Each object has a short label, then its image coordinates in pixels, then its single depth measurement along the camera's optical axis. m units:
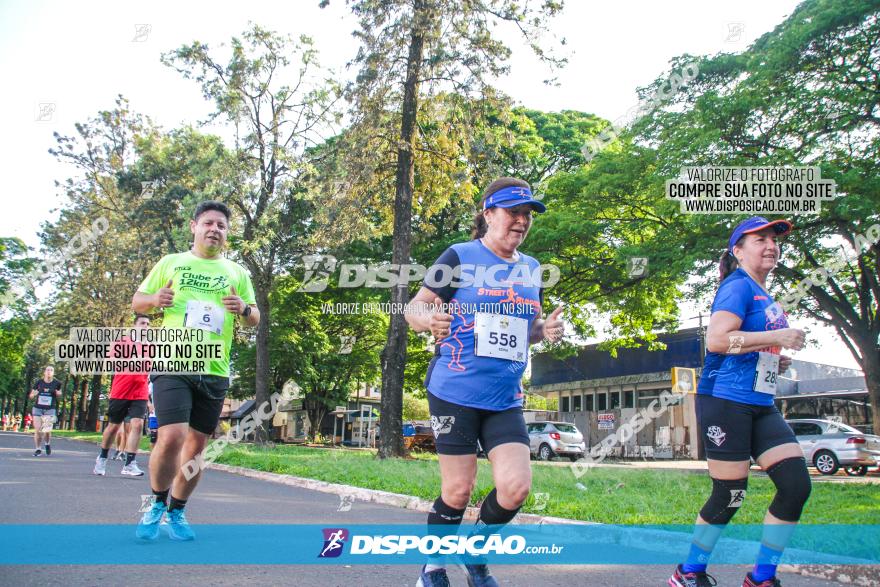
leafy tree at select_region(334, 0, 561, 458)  16.84
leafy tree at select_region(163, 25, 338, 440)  23.78
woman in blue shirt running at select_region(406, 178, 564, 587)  3.41
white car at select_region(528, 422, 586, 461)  26.98
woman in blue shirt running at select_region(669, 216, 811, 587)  3.68
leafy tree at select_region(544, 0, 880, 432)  15.41
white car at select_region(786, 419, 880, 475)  20.41
